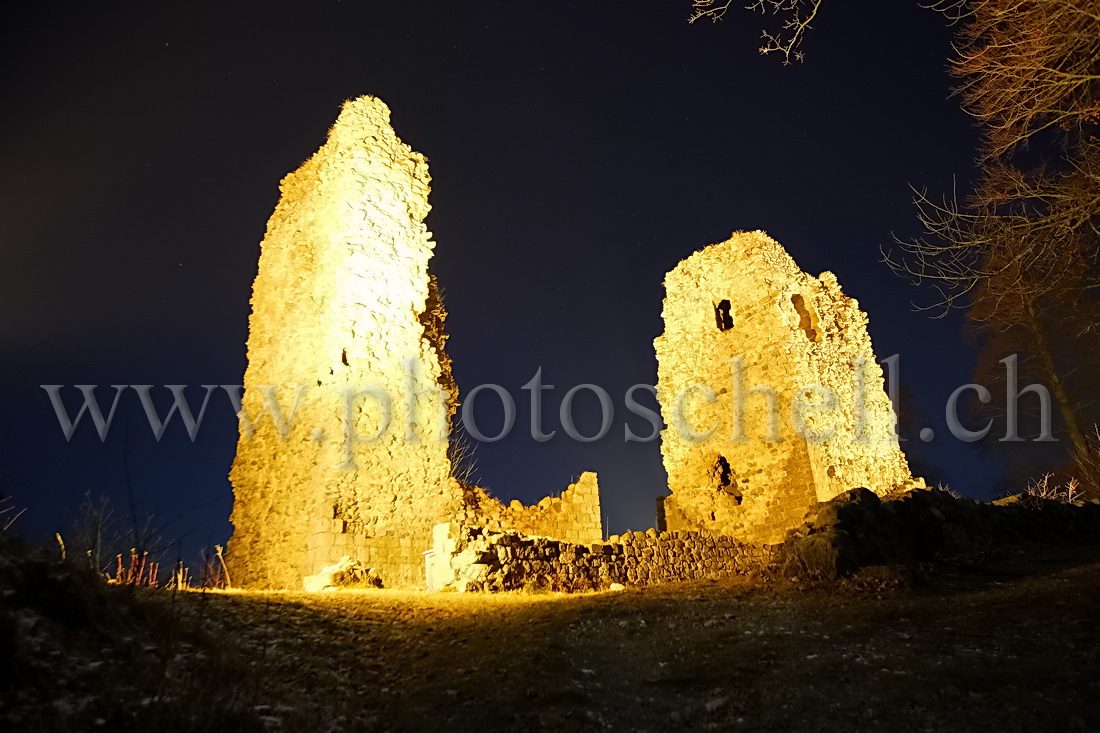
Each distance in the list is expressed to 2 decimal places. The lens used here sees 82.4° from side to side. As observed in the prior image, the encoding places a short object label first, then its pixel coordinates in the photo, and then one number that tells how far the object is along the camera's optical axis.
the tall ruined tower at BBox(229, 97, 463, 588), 10.52
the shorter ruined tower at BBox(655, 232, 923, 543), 15.02
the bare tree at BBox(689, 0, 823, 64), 5.10
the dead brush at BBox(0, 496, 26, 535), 4.01
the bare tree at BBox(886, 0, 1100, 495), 5.21
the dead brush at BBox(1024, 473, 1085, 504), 14.51
